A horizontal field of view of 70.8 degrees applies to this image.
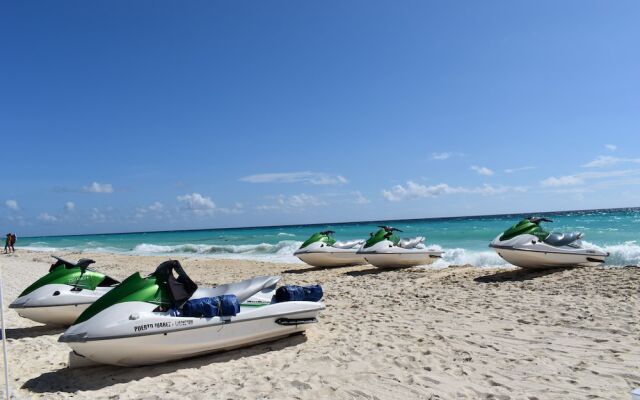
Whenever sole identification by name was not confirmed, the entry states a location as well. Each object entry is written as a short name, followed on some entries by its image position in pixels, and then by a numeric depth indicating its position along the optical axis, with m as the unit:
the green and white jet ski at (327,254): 13.97
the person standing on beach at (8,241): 32.31
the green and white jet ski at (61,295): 6.40
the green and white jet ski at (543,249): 10.05
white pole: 3.71
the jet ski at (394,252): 12.41
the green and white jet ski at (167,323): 4.64
